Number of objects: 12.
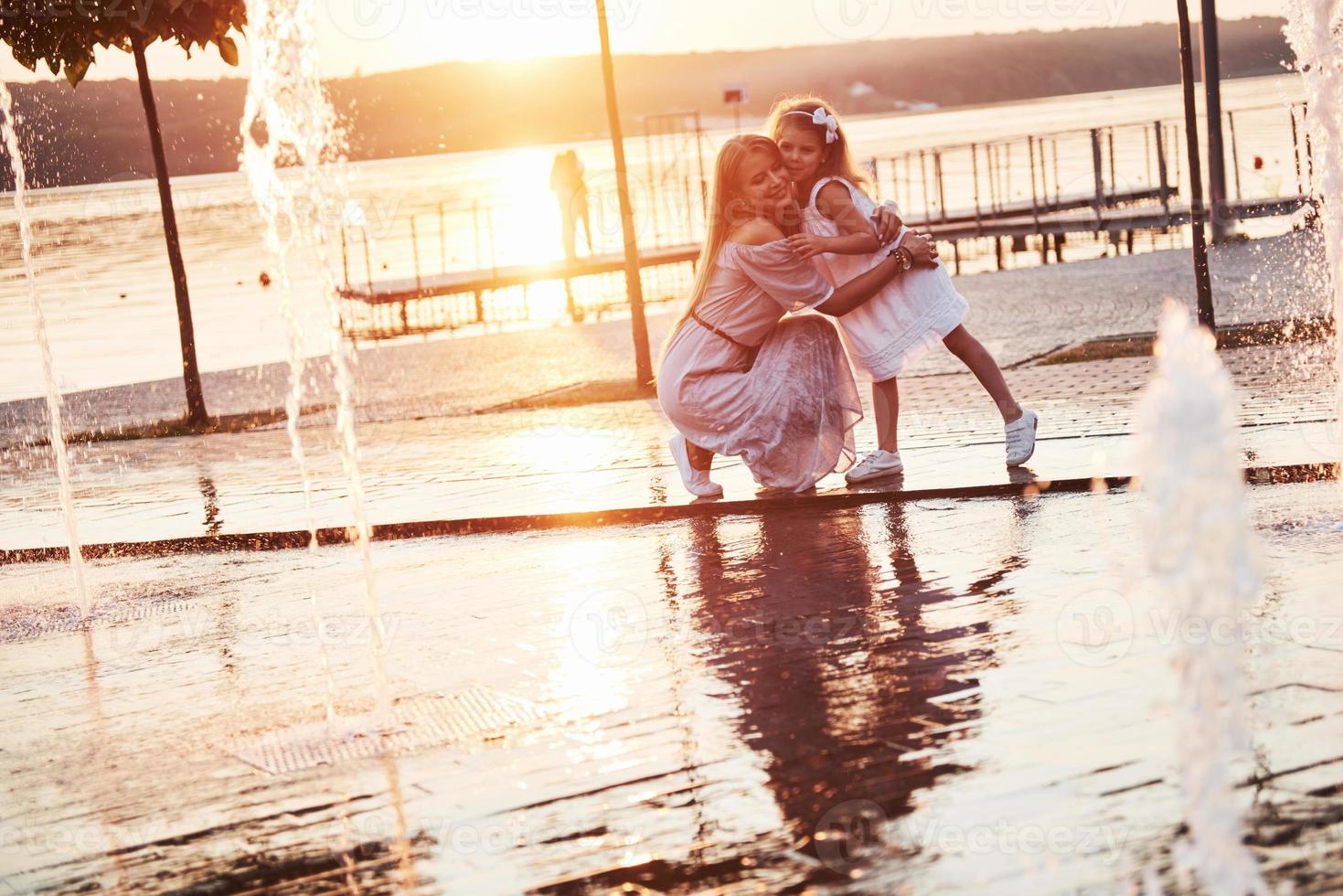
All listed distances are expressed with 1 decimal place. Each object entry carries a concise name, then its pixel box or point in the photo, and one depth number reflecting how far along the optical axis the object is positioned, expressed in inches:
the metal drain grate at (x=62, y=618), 291.4
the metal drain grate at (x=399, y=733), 202.1
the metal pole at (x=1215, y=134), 581.9
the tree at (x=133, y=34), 488.7
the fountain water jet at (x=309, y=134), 221.6
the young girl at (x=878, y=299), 319.6
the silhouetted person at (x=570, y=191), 1070.4
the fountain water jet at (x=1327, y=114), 267.9
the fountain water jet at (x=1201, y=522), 123.7
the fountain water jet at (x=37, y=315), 322.7
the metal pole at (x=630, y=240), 507.5
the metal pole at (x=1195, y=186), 412.2
